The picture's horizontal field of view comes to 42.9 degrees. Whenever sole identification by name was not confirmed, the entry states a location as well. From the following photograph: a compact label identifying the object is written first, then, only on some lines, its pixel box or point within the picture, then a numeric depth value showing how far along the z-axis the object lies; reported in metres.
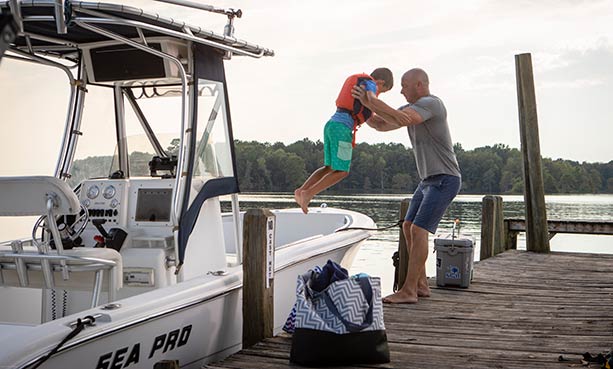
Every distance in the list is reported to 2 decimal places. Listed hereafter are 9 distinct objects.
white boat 4.57
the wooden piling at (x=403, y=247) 7.37
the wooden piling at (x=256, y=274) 5.33
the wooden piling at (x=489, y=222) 9.72
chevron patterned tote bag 4.52
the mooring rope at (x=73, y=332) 3.72
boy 5.97
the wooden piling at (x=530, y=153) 10.60
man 6.07
